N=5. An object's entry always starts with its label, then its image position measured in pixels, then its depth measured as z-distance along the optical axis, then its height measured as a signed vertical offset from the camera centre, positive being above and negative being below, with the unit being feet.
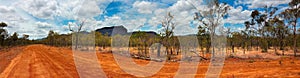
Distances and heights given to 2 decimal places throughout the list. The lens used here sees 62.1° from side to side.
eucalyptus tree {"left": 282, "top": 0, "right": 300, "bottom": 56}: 82.99 +8.03
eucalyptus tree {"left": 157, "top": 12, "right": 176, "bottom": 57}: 77.56 +2.40
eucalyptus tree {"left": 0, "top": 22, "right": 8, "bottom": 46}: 171.85 +7.74
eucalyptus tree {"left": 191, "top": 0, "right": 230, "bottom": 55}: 69.97 +6.89
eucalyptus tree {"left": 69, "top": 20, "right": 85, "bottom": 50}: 139.44 +6.28
